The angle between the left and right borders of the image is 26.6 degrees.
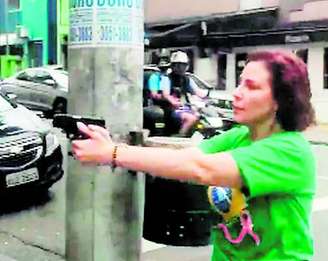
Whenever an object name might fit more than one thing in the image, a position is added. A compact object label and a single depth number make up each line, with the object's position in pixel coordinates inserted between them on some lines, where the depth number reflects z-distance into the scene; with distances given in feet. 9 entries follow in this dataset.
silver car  62.44
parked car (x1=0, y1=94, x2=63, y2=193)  23.98
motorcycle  27.76
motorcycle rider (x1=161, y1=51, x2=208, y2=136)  30.14
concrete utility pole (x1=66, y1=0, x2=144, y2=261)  12.89
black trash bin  13.05
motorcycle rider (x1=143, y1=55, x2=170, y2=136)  27.84
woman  6.79
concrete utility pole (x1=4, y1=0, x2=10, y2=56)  114.32
